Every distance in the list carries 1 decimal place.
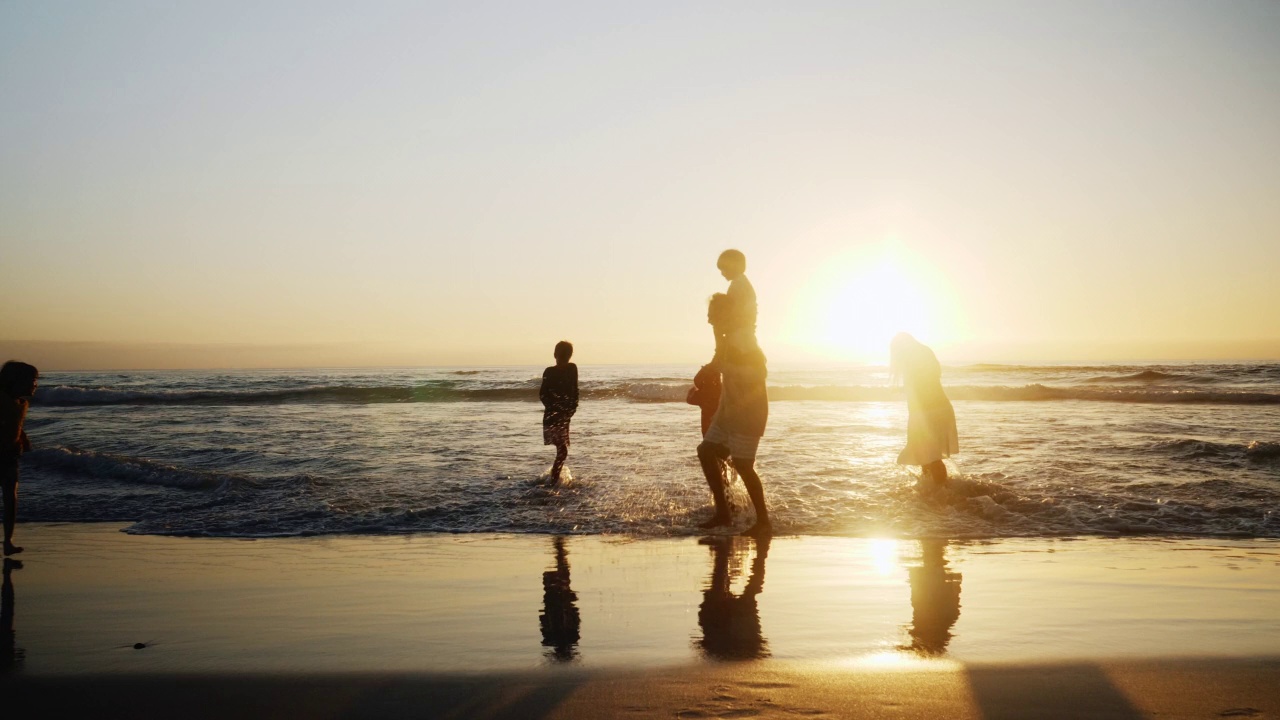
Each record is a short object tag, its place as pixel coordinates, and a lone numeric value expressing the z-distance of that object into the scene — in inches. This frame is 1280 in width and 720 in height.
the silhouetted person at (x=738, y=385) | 266.8
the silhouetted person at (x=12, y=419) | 288.4
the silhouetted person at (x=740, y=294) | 268.4
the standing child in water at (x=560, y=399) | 416.5
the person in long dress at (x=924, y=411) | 340.2
